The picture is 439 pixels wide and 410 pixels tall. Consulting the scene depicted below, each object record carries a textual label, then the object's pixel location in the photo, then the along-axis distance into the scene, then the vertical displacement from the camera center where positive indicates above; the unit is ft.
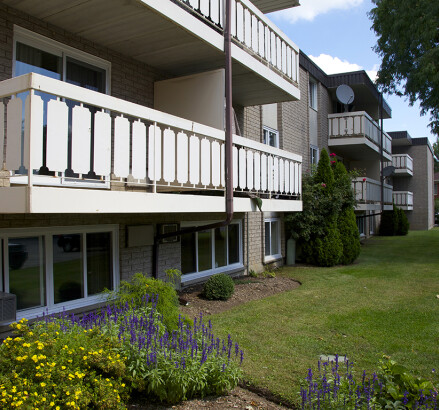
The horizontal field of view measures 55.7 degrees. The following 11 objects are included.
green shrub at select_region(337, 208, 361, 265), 44.19 -2.88
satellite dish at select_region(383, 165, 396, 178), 73.77 +6.78
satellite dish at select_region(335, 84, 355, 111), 60.08 +16.72
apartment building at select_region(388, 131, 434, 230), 117.08 +8.17
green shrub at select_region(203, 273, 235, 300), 26.48 -5.02
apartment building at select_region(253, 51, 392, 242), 44.88 +10.79
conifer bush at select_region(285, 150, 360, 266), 42.52 -1.23
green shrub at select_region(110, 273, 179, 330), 16.72 -3.56
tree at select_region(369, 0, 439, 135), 49.06 +21.01
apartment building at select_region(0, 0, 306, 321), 14.34 +3.01
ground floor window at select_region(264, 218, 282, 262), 42.11 -3.13
